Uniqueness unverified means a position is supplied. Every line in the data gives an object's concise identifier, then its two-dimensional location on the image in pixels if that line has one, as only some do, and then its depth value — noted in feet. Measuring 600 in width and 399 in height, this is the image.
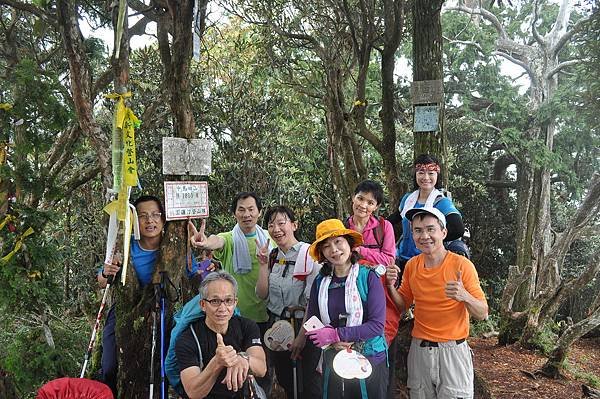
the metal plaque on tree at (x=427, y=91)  14.96
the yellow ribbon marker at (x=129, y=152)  10.96
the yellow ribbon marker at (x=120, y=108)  10.87
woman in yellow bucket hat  9.14
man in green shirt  12.30
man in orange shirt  9.27
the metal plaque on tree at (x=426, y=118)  15.11
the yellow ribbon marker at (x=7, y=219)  13.74
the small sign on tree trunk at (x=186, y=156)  11.51
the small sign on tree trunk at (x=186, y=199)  11.42
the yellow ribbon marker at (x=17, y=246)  13.51
